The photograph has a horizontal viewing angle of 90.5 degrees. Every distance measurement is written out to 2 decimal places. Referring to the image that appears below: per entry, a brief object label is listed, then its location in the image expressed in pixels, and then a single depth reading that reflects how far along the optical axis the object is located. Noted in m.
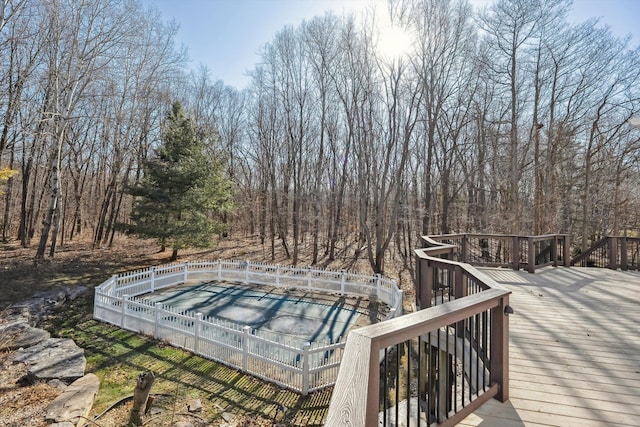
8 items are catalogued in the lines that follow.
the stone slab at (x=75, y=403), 4.53
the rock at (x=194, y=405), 4.94
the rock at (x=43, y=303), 8.03
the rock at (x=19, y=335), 6.65
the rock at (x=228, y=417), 4.78
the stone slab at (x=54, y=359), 5.67
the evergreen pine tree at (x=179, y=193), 13.90
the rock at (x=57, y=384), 5.37
